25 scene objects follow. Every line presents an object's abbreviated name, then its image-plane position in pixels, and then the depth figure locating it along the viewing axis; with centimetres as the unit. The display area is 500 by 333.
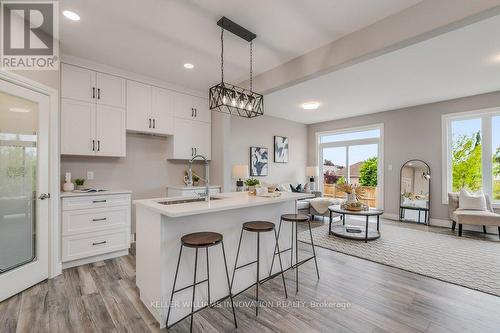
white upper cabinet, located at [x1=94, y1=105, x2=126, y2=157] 333
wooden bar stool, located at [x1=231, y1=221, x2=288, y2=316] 212
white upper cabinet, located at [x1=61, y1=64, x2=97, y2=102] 305
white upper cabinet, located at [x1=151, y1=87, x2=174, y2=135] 387
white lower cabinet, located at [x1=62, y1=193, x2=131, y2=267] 286
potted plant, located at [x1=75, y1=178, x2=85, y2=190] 326
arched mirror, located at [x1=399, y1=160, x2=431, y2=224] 528
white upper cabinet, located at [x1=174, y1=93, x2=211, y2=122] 417
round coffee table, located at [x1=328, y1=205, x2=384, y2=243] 395
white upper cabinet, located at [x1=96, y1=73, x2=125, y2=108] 333
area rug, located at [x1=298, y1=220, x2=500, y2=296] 266
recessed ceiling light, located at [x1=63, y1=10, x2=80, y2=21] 227
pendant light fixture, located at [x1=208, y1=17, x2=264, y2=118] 243
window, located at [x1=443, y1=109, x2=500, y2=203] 459
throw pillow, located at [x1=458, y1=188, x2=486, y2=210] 428
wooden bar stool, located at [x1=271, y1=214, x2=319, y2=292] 245
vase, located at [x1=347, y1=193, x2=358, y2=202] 430
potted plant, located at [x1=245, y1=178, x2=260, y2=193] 302
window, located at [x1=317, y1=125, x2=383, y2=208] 623
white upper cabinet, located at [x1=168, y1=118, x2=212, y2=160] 414
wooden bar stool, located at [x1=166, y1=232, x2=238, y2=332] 173
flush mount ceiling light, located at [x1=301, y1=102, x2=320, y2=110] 515
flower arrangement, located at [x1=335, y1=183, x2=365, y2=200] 431
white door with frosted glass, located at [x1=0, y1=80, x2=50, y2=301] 225
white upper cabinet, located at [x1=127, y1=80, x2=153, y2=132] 361
